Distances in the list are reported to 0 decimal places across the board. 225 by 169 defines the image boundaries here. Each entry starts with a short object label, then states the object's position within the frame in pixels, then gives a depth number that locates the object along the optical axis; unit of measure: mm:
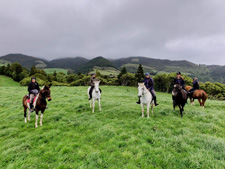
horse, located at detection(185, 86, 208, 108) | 13234
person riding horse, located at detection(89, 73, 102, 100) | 11175
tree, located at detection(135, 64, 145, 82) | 61125
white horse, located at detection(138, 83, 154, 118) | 8519
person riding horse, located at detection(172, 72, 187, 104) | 10780
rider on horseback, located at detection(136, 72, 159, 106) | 9695
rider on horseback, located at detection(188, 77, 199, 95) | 14567
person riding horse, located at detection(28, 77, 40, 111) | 8633
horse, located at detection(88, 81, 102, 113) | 10276
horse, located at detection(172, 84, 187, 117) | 9391
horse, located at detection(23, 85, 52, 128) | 7664
